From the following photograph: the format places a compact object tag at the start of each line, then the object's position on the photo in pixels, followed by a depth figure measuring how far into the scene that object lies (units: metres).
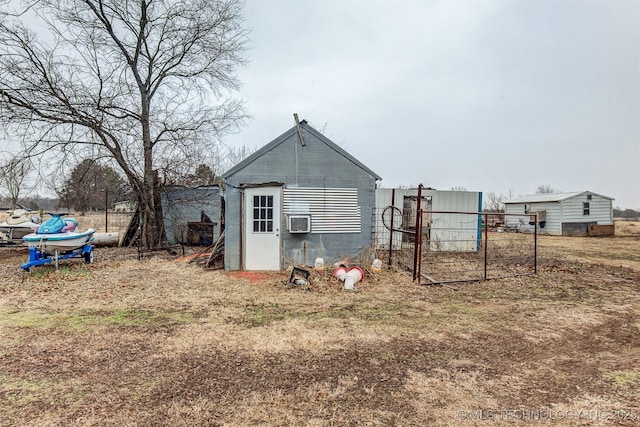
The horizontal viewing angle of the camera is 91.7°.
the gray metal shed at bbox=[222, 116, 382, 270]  7.55
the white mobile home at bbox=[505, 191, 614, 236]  19.88
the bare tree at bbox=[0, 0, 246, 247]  8.88
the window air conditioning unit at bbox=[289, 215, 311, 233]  7.51
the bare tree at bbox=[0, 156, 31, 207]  9.08
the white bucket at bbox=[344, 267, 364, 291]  6.07
